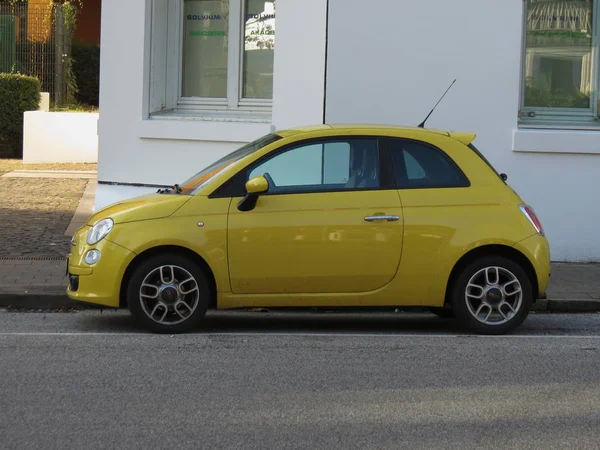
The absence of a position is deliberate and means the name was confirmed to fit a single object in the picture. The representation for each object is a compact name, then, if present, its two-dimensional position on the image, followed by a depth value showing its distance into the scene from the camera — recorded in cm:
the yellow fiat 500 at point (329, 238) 782
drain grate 1123
